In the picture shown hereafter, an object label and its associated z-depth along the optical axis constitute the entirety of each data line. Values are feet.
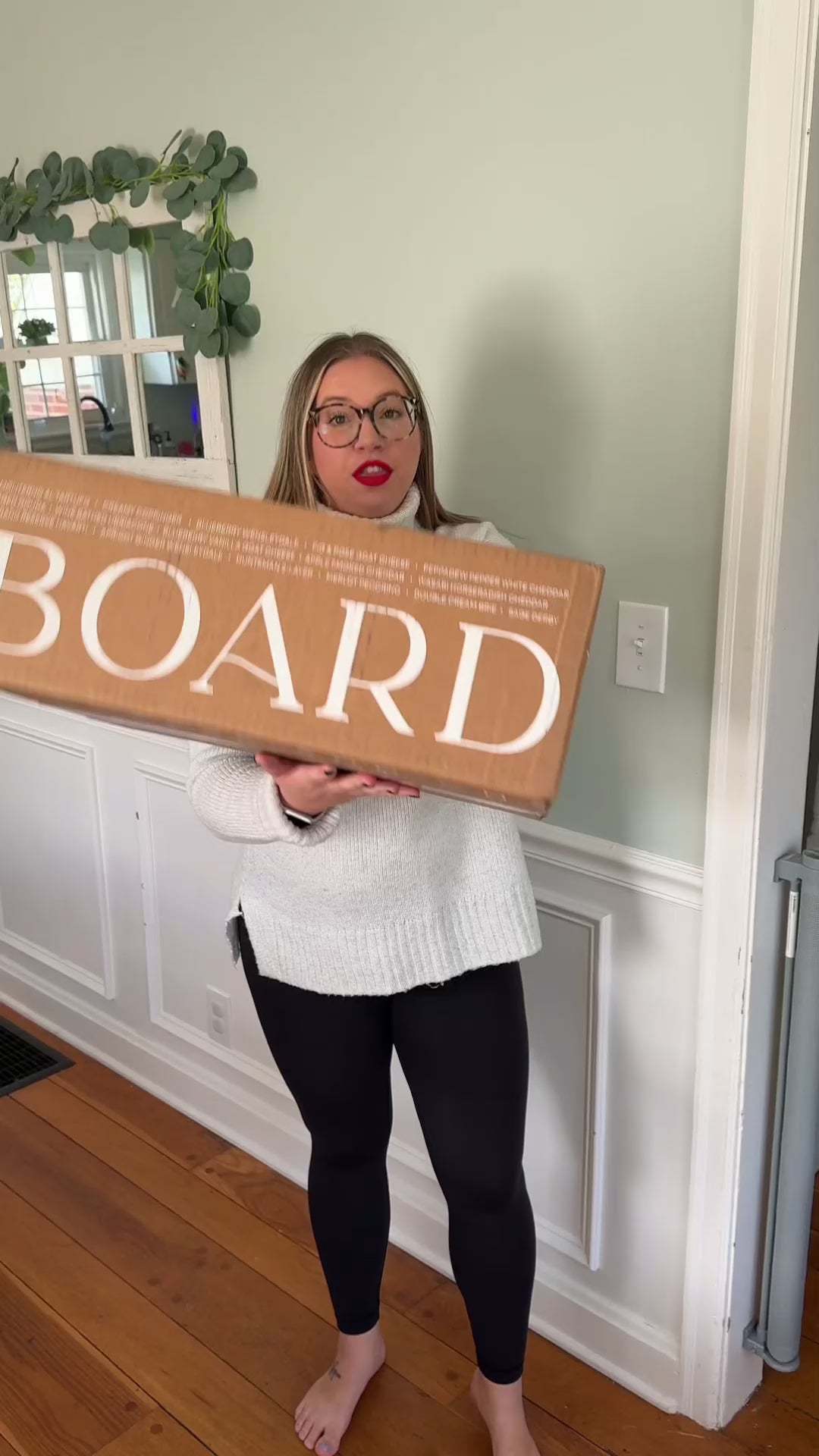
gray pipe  4.54
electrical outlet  6.91
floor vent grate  7.75
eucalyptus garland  5.52
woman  3.85
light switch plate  4.44
